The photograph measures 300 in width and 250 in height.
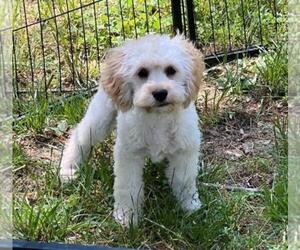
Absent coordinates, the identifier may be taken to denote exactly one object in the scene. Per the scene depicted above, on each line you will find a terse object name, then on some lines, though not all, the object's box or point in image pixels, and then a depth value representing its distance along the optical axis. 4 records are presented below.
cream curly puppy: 2.00
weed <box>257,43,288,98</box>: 2.87
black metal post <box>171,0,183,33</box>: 2.98
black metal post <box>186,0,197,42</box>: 3.06
